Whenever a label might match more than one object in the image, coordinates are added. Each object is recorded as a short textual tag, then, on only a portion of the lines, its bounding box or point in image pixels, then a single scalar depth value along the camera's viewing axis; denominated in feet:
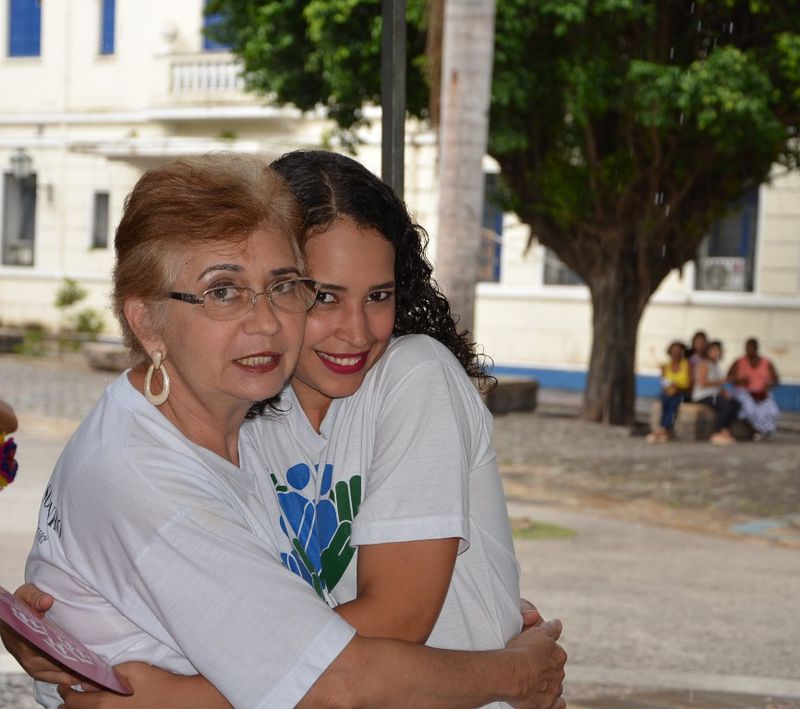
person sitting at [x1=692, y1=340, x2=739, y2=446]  51.67
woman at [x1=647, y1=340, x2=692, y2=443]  52.13
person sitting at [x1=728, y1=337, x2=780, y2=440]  52.21
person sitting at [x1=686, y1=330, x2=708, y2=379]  54.19
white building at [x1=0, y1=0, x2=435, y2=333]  85.51
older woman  6.03
